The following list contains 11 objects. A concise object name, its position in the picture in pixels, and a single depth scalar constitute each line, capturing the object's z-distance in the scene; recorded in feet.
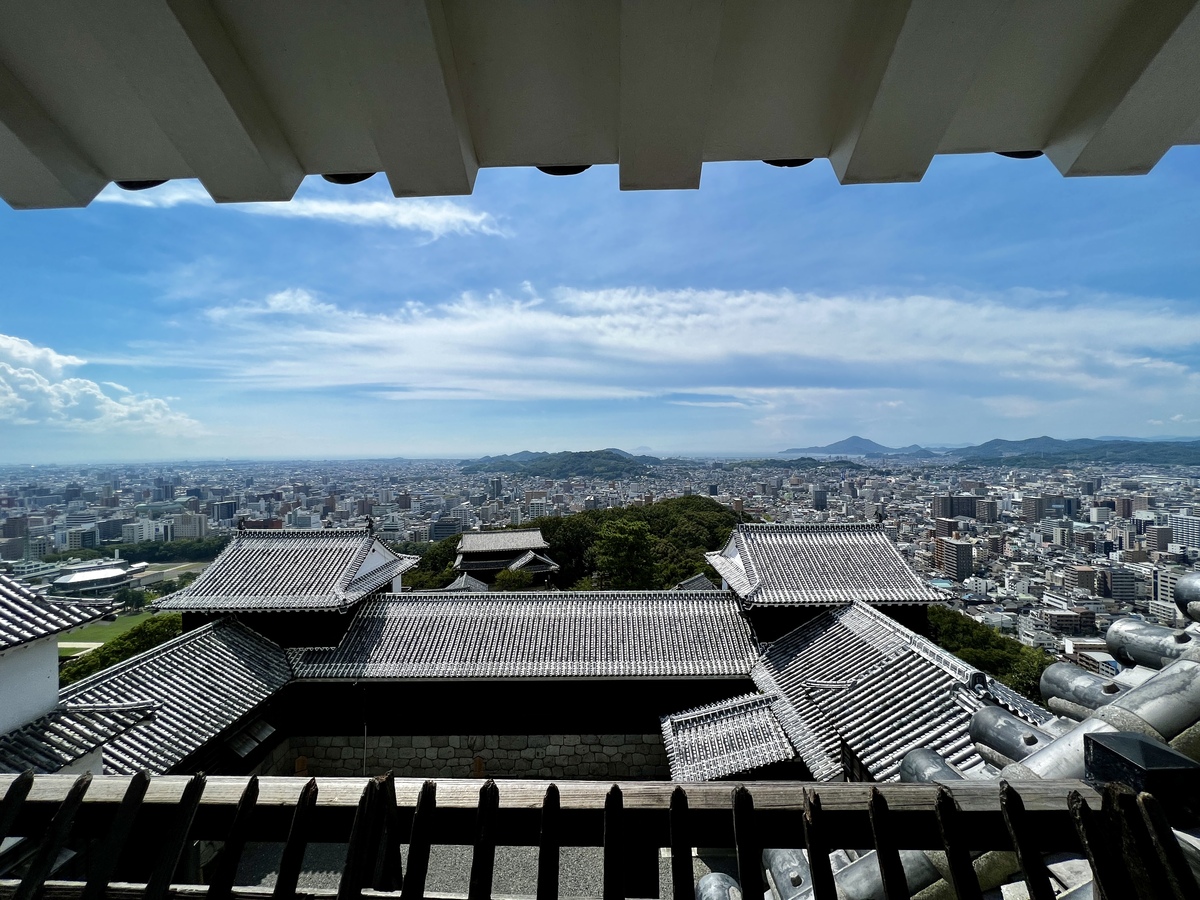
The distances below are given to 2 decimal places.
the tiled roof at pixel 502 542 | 107.55
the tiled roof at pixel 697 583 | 73.92
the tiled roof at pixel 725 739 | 26.96
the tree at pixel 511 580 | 86.63
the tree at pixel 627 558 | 86.38
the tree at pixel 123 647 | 50.65
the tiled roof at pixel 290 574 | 39.75
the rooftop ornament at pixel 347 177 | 6.38
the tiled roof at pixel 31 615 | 22.53
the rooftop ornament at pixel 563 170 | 6.41
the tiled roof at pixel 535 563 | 100.22
